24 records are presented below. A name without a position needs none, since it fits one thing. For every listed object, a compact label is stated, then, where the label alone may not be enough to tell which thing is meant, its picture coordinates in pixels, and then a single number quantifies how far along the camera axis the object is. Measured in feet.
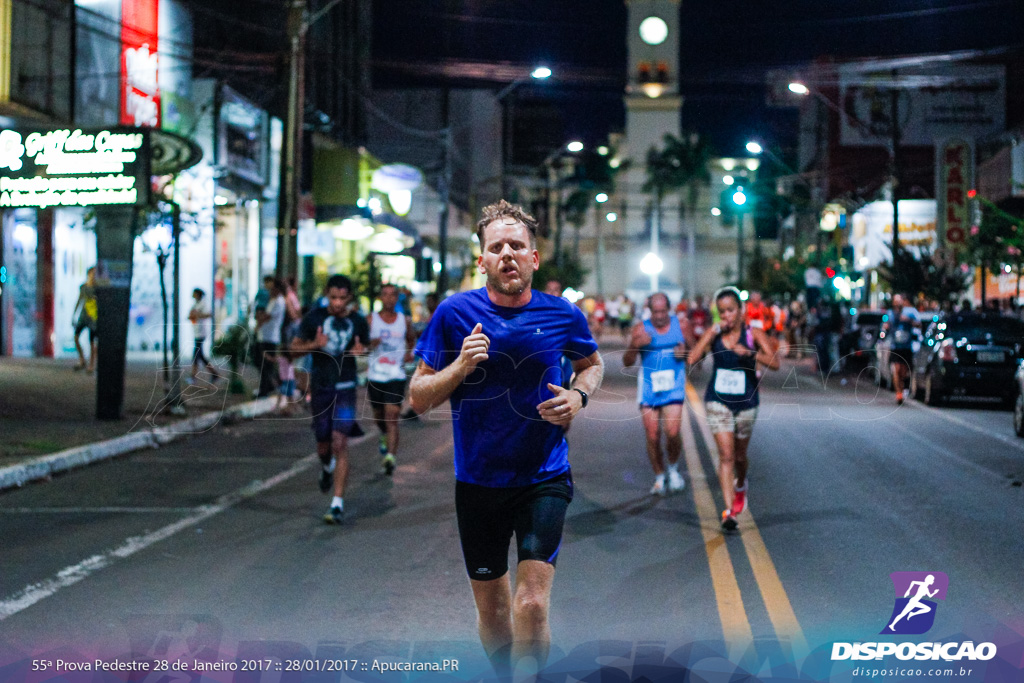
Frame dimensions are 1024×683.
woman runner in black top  30.35
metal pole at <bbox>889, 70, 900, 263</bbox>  109.91
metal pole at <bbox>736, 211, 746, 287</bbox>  306.76
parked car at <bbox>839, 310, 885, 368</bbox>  95.55
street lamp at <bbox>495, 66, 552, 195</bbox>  92.60
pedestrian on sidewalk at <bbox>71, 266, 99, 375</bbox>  70.85
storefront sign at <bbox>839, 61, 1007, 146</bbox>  187.01
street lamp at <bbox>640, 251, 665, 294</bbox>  317.83
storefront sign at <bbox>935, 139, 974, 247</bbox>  130.93
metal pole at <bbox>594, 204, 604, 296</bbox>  351.25
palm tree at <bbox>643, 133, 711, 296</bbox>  318.04
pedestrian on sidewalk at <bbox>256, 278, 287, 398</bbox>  64.23
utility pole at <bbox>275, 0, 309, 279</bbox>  69.15
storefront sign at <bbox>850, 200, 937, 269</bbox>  155.74
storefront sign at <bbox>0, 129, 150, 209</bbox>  48.37
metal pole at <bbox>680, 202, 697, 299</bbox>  344.49
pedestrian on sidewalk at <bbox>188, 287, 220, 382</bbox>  67.10
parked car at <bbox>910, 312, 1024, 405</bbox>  67.10
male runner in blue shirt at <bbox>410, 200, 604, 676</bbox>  15.31
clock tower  286.66
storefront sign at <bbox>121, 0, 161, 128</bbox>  81.35
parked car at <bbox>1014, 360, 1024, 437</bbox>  53.01
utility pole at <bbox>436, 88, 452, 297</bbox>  125.70
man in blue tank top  35.45
